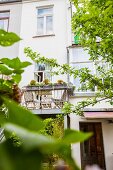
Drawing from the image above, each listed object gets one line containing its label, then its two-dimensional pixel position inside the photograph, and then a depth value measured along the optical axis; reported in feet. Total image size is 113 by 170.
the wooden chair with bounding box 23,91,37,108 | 30.17
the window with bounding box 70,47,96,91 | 34.50
